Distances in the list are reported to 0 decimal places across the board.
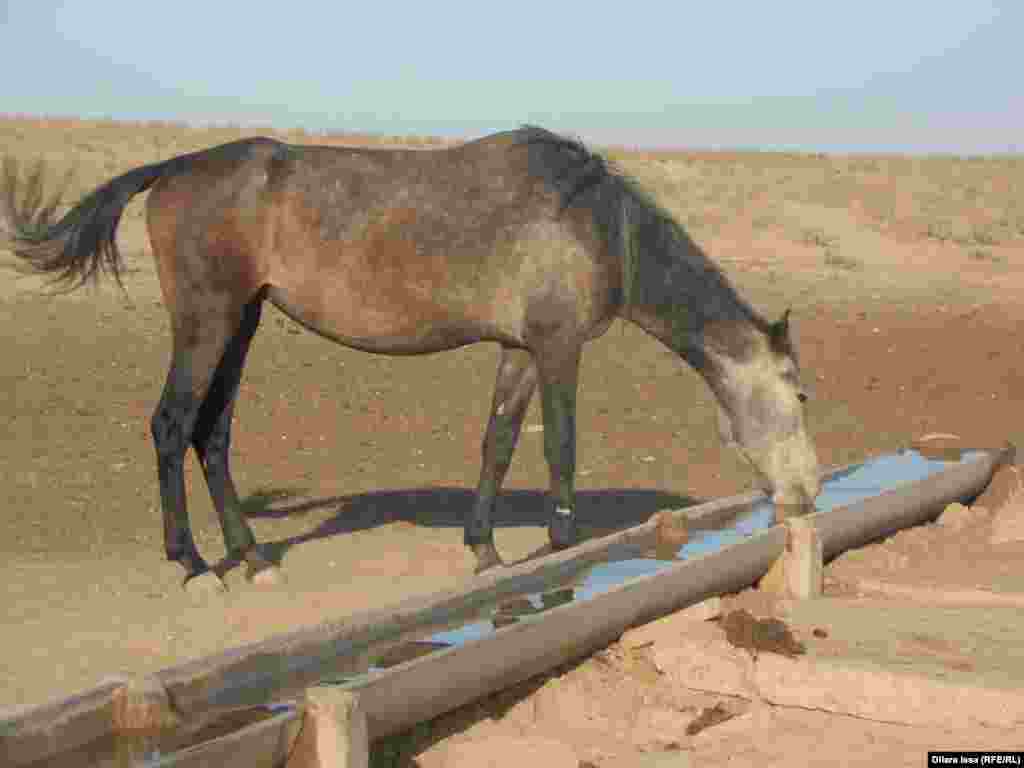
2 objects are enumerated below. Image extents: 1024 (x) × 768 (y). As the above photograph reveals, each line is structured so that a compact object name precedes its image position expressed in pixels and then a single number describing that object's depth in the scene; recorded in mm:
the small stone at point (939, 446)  10414
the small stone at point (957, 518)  9141
